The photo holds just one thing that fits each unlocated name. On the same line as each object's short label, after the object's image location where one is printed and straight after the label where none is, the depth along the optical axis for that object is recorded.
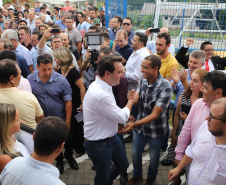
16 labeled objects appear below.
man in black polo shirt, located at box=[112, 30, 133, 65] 4.59
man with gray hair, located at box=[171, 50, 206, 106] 3.39
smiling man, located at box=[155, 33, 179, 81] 3.83
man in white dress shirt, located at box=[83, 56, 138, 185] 2.30
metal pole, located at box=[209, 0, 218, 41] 5.42
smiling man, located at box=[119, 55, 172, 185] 2.72
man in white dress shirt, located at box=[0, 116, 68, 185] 1.31
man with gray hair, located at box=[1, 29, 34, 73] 4.44
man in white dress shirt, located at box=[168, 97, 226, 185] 1.74
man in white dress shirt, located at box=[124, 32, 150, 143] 3.97
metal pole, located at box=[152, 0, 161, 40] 5.80
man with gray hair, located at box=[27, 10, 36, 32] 8.56
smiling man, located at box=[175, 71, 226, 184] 2.14
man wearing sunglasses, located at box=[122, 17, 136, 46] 5.84
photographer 3.95
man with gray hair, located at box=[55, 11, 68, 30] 8.19
